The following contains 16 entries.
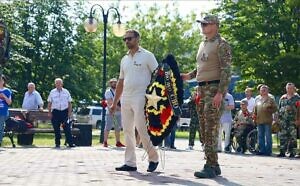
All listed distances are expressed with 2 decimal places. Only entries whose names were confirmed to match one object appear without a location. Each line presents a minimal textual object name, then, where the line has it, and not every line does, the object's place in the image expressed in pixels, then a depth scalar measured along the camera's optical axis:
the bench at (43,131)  21.52
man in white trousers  10.57
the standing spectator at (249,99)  20.15
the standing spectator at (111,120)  19.67
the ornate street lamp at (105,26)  29.17
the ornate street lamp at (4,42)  11.63
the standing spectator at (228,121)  19.66
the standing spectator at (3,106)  17.03
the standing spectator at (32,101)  21.23
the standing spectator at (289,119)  17.31
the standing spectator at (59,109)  19.34
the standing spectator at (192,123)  19.50
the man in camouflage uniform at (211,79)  9.72
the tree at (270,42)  33.71
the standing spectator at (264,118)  17.94
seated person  19.45
